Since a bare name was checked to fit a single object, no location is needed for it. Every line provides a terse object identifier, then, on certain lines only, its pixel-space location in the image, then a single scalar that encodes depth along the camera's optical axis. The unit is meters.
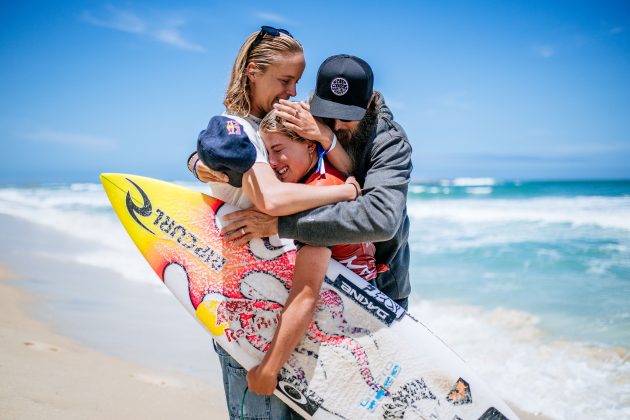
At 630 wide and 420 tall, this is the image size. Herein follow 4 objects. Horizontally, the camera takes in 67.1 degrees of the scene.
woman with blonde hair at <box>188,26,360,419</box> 1.64
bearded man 1.58
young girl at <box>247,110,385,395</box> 1.69
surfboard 1.92
